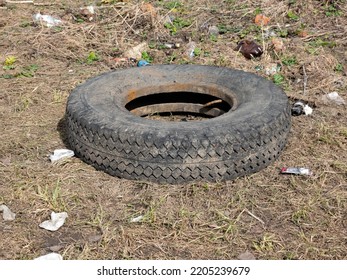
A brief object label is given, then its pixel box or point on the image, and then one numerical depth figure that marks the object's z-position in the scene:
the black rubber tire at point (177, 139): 3.76
